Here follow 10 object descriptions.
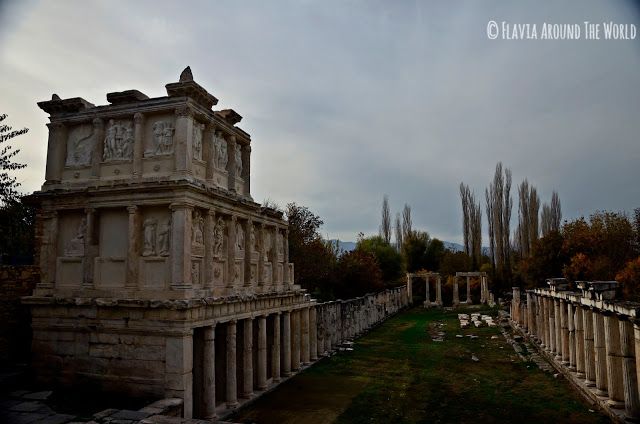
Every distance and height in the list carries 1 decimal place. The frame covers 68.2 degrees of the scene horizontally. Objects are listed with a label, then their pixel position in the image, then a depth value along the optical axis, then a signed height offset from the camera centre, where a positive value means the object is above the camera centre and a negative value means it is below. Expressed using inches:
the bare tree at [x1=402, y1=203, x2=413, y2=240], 2573.8 +232.8
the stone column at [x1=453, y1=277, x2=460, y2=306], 1835.6 -112.4
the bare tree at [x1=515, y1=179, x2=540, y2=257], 1959.9 +192.6
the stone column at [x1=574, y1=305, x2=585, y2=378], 639.1 -105.5
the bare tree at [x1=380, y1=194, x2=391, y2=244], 2618.1 +238.2
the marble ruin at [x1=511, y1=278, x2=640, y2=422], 462.3 -96.9
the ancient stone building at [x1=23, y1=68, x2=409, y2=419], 436.1 +15.8
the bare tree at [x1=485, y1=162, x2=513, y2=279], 1985.7 +185.8
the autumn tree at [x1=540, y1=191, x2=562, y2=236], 2023.9 +204.9
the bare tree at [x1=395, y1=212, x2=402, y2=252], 2573.8 +167.5
